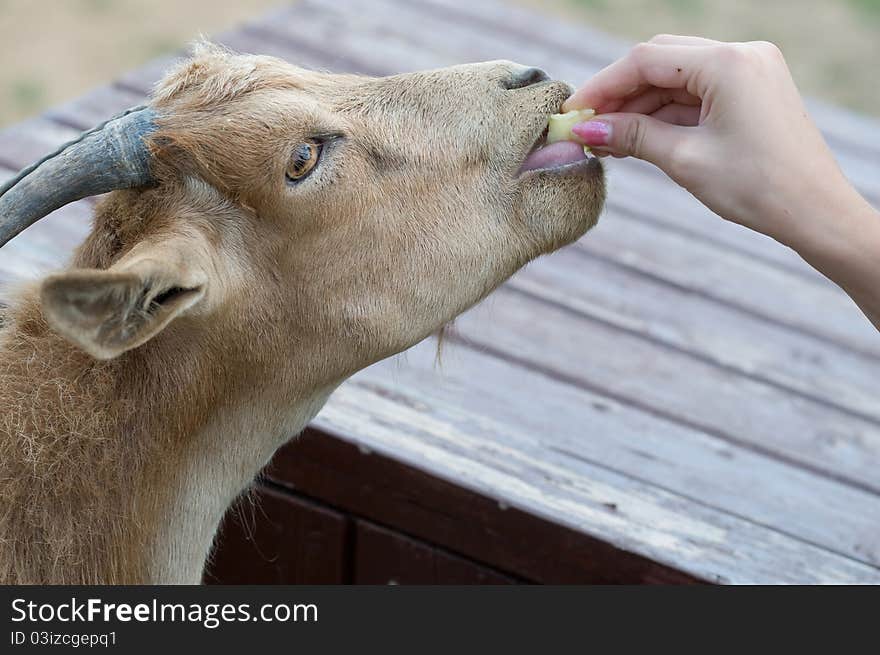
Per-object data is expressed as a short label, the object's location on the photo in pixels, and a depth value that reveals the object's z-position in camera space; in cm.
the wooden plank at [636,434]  387
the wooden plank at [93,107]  536
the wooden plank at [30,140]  498
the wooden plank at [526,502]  364
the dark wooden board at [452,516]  370
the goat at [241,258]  292
